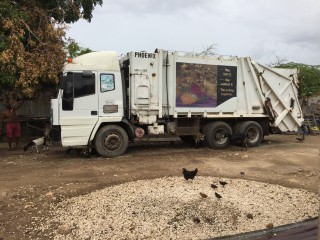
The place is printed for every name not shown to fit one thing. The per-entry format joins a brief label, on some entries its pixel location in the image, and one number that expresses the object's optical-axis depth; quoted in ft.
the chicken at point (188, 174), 16.12
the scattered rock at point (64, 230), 11.28
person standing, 30.10
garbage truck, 24.41
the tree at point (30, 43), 26.06
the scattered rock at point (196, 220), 11.96
